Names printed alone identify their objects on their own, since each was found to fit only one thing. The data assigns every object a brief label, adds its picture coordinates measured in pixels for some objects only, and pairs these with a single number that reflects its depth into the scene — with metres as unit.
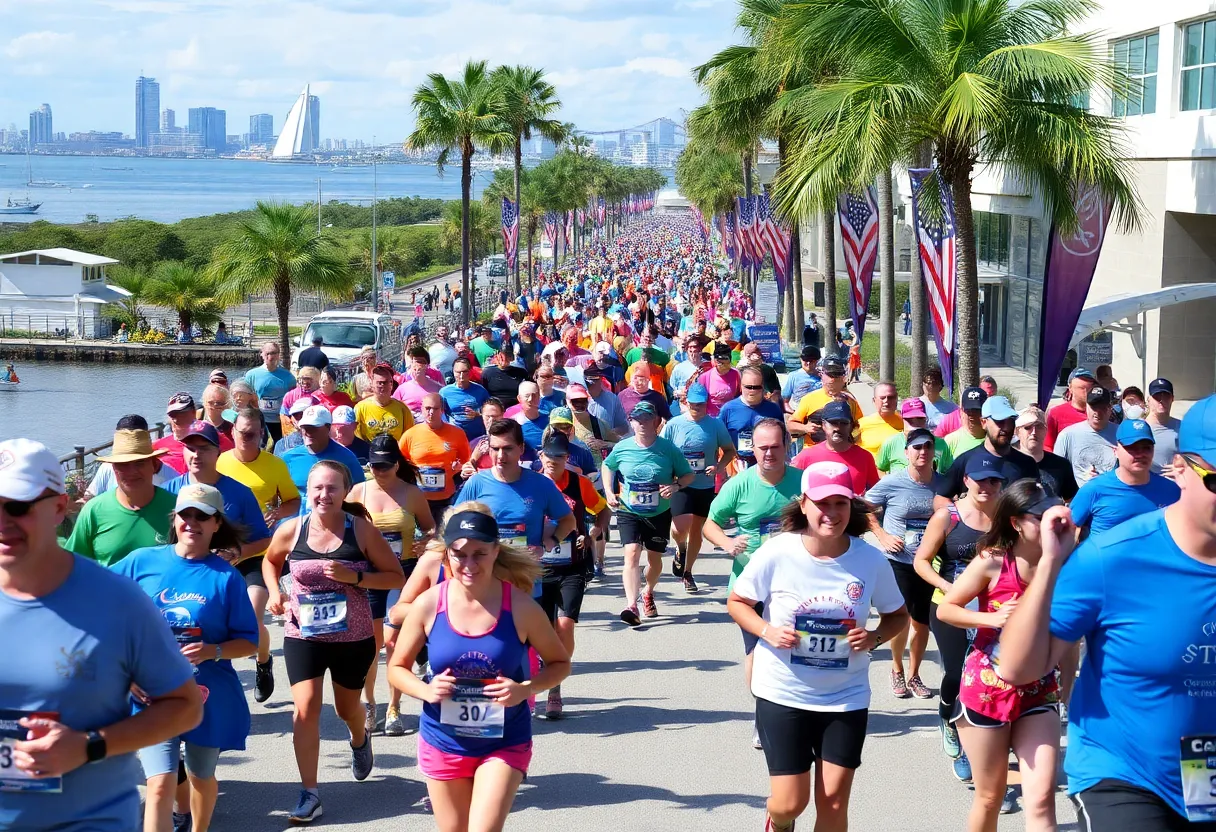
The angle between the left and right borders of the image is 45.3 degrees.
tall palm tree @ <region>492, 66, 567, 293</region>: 50.22
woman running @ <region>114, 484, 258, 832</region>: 5.95
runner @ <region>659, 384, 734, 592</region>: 11.45
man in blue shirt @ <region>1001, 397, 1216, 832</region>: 3.50
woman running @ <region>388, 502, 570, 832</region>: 5.17
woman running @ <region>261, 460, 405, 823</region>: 6.90
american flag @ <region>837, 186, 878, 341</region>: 21.34
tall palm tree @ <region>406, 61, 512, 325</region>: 37.91
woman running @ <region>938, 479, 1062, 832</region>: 5.68
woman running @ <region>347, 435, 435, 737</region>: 8.20
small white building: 71.94
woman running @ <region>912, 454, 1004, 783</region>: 7.17
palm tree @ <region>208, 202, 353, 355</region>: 29.59
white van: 27.70
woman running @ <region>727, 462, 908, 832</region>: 5.61
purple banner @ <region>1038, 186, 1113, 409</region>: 15.61
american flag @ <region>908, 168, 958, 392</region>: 15.62
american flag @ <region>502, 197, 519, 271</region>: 41.19
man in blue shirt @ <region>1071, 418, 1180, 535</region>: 7.64
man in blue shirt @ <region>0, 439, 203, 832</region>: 3.38
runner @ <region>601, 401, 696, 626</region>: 10.84
